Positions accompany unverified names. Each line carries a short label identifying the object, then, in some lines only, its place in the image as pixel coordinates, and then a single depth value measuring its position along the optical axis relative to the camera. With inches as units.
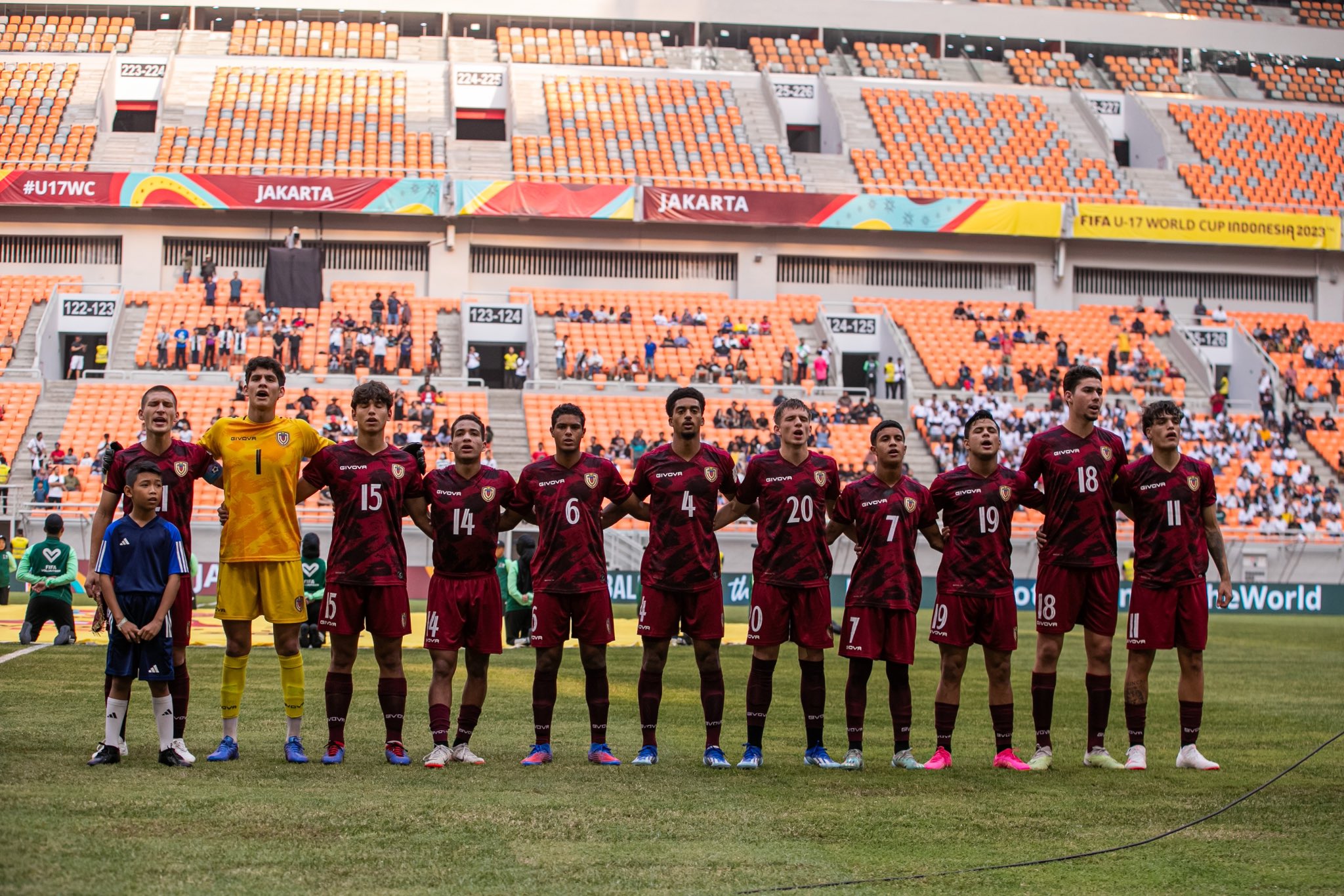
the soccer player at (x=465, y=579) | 362.9
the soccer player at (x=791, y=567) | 373.7
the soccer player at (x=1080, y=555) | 382.6
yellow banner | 1845.5
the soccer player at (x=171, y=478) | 352.8
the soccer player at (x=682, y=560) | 370.9
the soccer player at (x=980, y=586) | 377.1
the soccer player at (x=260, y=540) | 354.9
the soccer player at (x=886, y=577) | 375.6
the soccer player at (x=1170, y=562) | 385.1
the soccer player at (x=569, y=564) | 367.9
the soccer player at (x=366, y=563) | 357.7
